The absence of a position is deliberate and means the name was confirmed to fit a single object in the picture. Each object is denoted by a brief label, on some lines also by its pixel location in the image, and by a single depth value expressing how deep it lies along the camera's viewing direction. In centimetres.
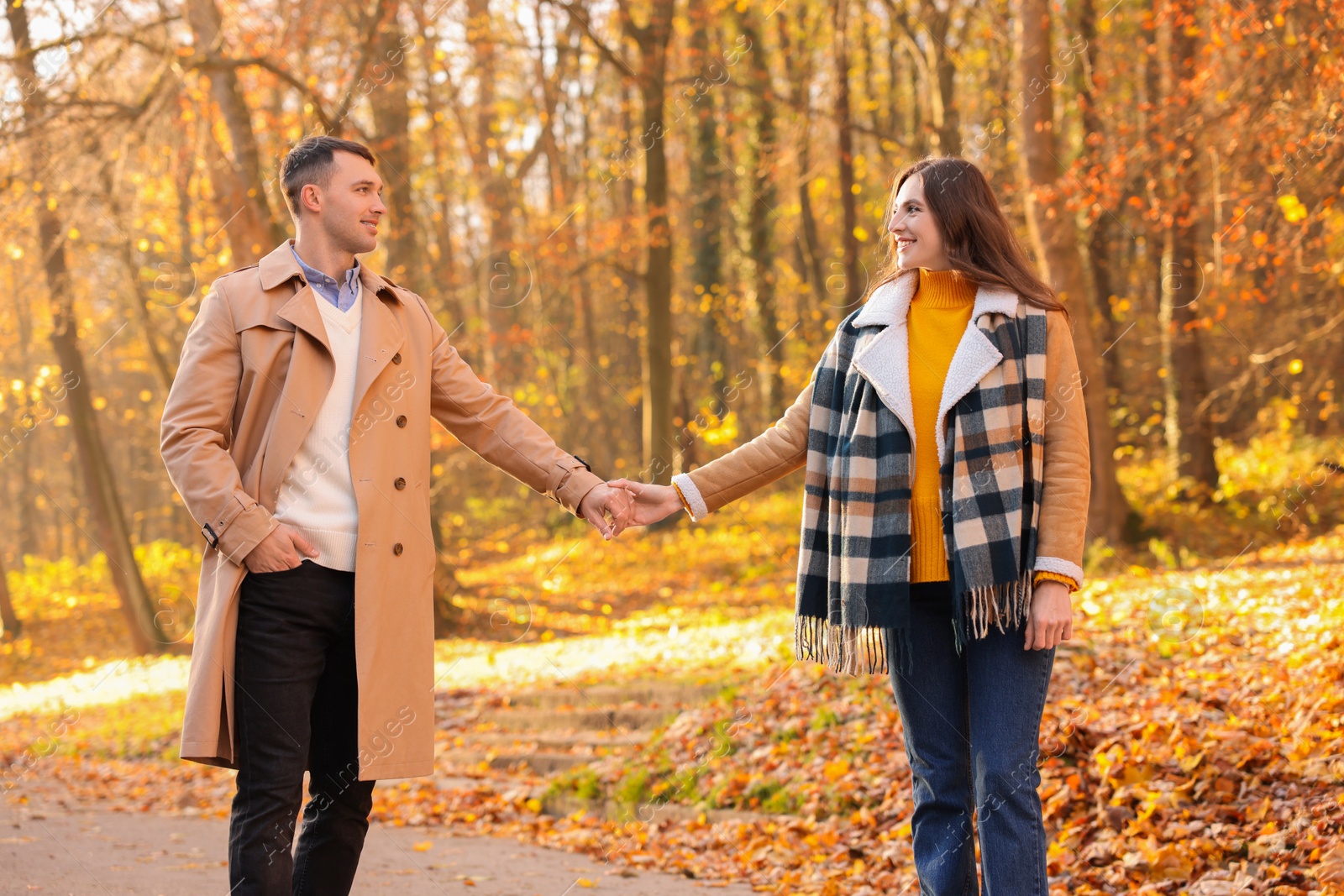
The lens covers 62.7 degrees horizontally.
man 274
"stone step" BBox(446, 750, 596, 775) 701
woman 269
